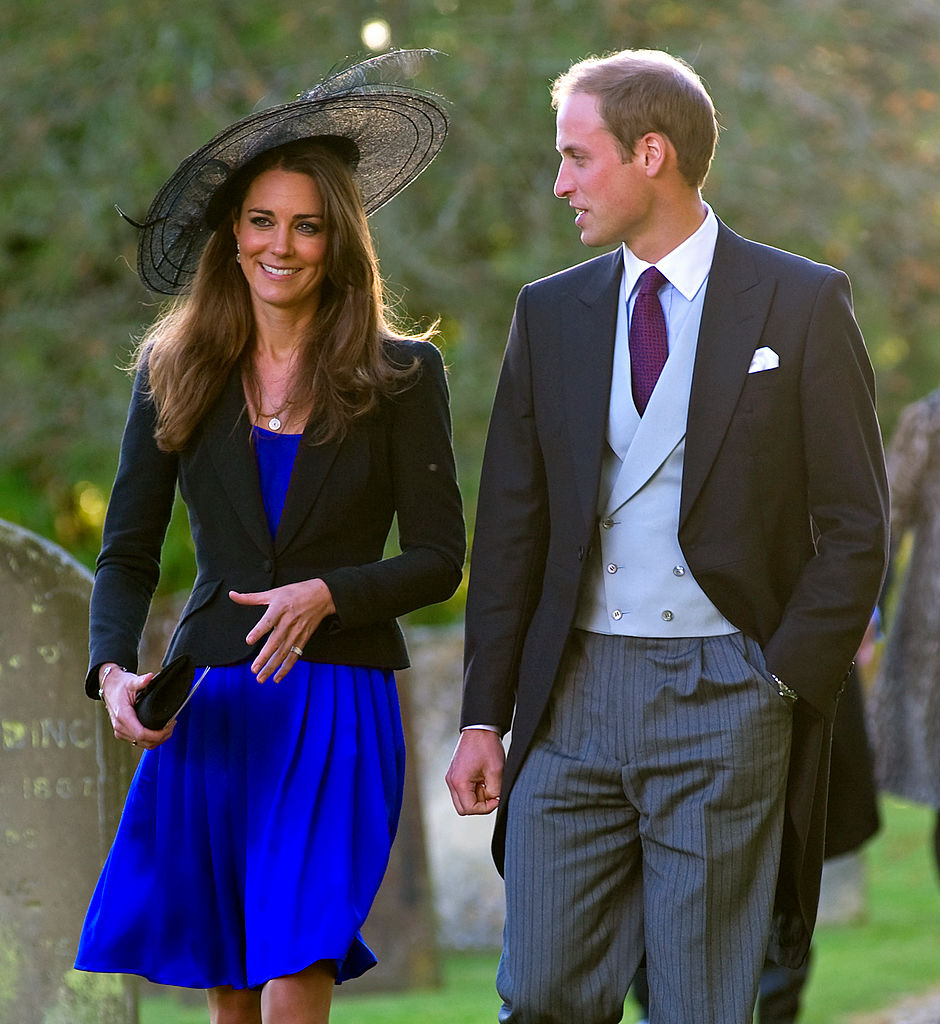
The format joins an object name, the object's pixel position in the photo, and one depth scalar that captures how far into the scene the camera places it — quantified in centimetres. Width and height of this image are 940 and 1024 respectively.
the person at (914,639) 1237
